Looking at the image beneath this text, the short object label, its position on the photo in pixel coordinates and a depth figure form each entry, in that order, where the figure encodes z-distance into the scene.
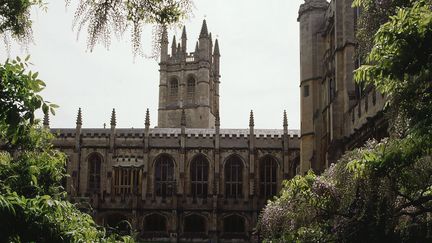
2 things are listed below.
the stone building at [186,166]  41.66
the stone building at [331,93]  19.81
